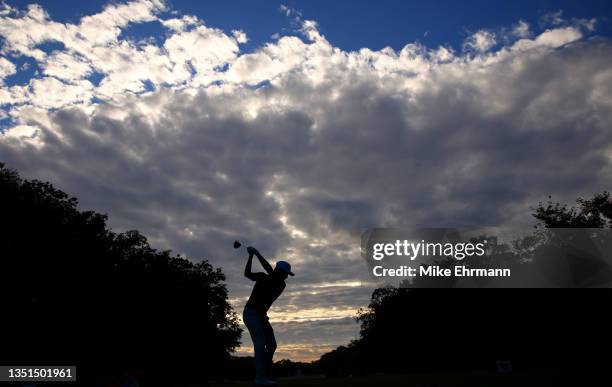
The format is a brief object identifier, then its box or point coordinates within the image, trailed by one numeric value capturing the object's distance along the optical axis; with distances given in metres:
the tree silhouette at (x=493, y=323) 61.16
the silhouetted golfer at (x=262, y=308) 11.06
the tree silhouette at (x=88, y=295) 49.28
